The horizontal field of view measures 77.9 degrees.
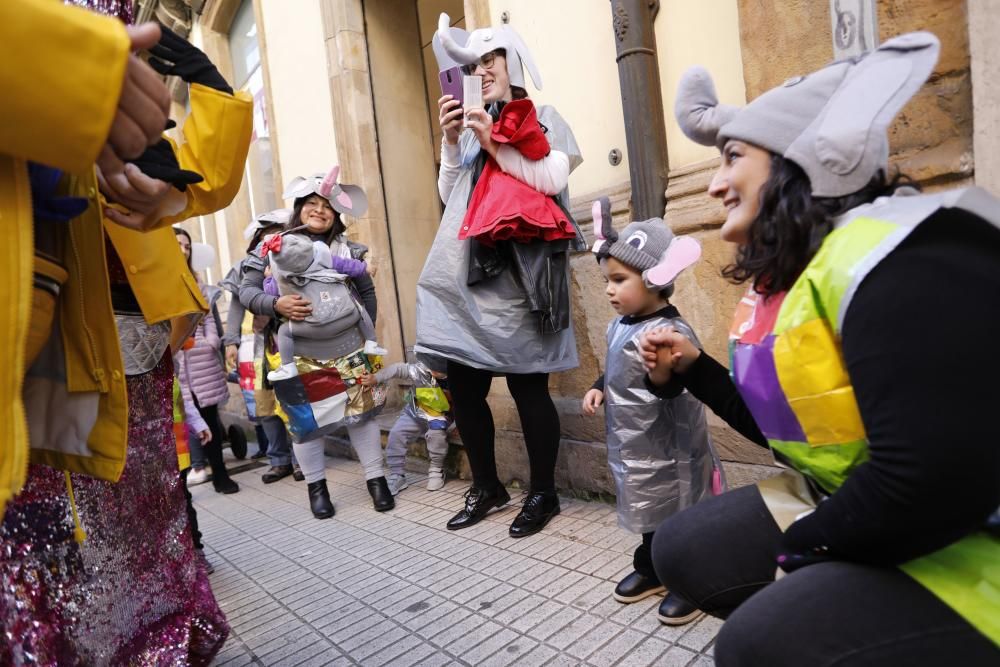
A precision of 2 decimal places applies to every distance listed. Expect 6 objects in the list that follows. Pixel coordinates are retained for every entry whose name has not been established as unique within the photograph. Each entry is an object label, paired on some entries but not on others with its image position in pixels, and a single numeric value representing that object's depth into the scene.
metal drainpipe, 2.79
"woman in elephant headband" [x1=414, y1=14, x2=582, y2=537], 2.65
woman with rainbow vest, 0.85
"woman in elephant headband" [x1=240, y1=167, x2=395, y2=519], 3.45
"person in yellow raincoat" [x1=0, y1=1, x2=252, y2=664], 0.79
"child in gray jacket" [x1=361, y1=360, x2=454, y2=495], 3.87
